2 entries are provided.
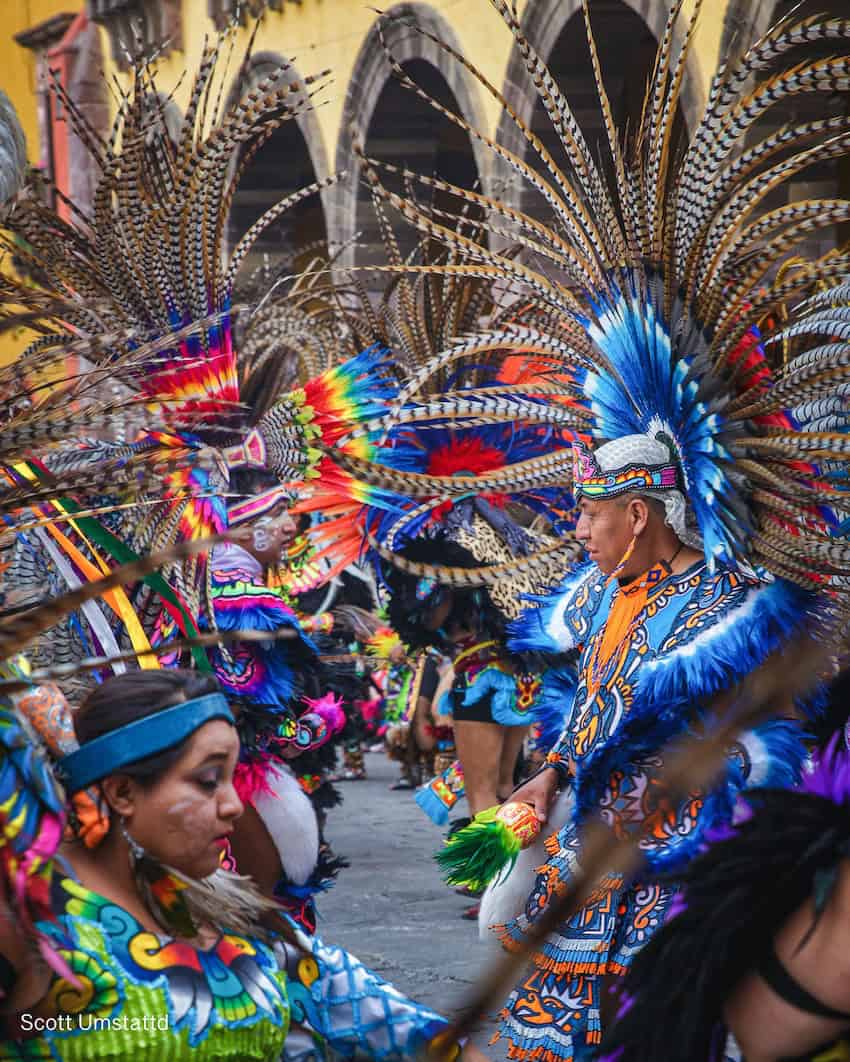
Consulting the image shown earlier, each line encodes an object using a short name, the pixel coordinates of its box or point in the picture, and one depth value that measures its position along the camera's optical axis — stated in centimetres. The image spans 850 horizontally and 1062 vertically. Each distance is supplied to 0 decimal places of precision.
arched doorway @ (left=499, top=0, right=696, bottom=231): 1118
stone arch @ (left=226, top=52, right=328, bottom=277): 1853
